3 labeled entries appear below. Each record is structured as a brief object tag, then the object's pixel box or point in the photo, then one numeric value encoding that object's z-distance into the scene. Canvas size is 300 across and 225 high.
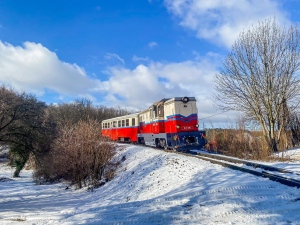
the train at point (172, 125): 16.56
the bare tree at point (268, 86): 16.06
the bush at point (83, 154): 16.03
